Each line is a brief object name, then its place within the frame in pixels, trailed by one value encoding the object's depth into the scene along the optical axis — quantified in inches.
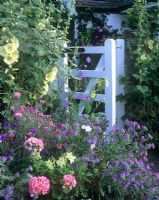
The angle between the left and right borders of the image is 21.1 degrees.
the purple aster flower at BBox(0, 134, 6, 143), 120.7
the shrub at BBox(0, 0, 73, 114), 159.5
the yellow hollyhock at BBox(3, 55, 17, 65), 155.6
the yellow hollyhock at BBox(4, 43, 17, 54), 153.3
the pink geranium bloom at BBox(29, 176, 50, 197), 105.7
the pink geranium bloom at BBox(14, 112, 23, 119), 128.9
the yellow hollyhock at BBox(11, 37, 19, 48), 153.6
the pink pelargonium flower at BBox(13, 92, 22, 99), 144.3
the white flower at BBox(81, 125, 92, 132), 134.2
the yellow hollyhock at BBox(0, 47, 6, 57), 154.6
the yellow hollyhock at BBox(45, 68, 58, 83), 166.2
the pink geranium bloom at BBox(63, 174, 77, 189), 110.7
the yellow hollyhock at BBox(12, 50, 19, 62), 155.9
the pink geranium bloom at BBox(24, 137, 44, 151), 113.9
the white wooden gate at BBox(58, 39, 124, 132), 197.0
